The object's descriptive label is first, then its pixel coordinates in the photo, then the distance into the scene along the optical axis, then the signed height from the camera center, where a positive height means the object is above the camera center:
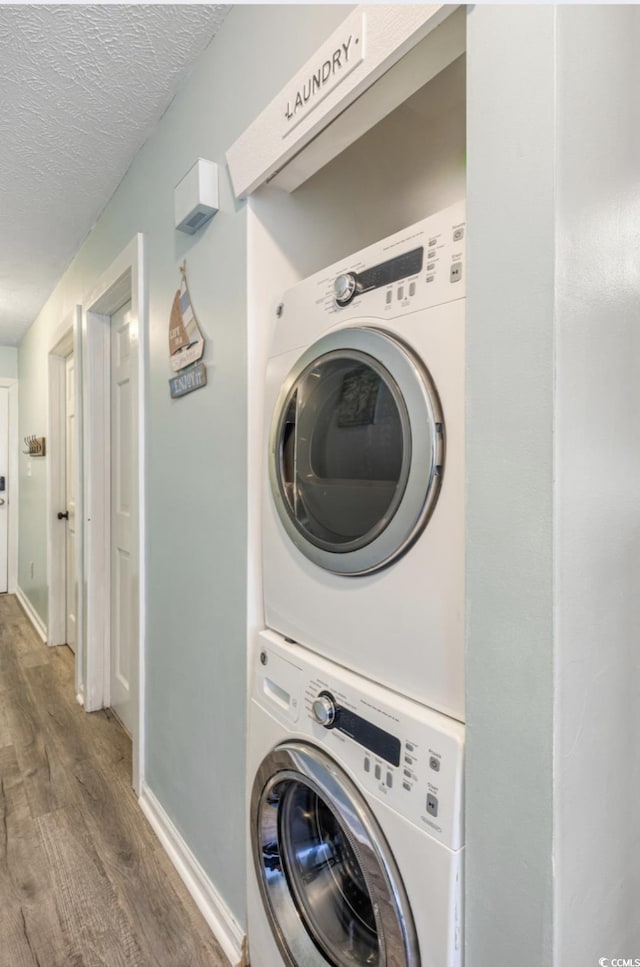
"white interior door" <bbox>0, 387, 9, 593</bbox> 4.78 -0.16
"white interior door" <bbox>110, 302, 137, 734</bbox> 2.42 -0.24
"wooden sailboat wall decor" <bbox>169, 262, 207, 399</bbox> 1.48 +0.38
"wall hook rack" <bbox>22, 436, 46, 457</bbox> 3.68 +0.18
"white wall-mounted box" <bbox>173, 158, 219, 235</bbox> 1.36 +0.77
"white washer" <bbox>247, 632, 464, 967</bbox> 0.77 -0.63
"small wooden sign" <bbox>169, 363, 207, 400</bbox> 1.46 +0.28
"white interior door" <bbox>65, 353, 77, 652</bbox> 3.36 -0.32
